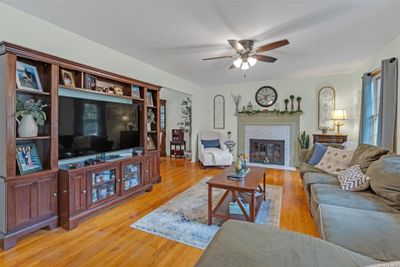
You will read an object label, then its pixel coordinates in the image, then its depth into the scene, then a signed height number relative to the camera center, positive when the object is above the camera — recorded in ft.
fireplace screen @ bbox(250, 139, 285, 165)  18.69 -1.85
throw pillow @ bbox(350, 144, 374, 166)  9.48 -0.96
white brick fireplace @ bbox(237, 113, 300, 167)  18.13 +0.09
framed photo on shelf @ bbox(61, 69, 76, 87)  8.61 +2.18
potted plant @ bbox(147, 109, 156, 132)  13.07 +0.77
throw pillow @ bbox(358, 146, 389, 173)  8.25 -0.99
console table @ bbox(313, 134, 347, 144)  15.40 -0.49
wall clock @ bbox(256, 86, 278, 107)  18.78 +3.19
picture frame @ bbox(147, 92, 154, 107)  13.05 +1.95
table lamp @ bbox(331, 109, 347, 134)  15.26 +1.21
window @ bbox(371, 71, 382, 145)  12.55 +1.63
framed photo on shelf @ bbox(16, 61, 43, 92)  7.19 +1.86
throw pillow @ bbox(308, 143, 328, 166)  11.73 -1.29
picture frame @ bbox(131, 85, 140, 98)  11.83 +2.26
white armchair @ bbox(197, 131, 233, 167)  18.02 -2.20
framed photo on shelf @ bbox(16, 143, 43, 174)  7.13 -1.04
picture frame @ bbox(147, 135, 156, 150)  13.10 -0.82
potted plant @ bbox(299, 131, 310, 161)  17.38 -0.80
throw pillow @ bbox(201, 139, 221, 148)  19.79 -1.18
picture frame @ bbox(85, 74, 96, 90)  9.45 +2.21
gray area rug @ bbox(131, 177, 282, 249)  7.45 -3.63
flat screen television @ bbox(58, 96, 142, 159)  8.43 +0.16
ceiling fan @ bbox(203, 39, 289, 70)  8.71 +3.52
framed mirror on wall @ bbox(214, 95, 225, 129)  21.09 +1.91
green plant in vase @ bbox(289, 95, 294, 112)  18.08 +2.45
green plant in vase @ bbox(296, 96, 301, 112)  17.91 +2.46
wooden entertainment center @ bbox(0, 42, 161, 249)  6.63 -1.60
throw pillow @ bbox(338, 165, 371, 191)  7.60 -1.82
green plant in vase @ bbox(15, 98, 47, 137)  7.14 +0.43
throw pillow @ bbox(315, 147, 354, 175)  10.27 -1.48
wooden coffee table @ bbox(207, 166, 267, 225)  7.81 -2.32
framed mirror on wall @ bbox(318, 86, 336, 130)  16.90 +2.07
